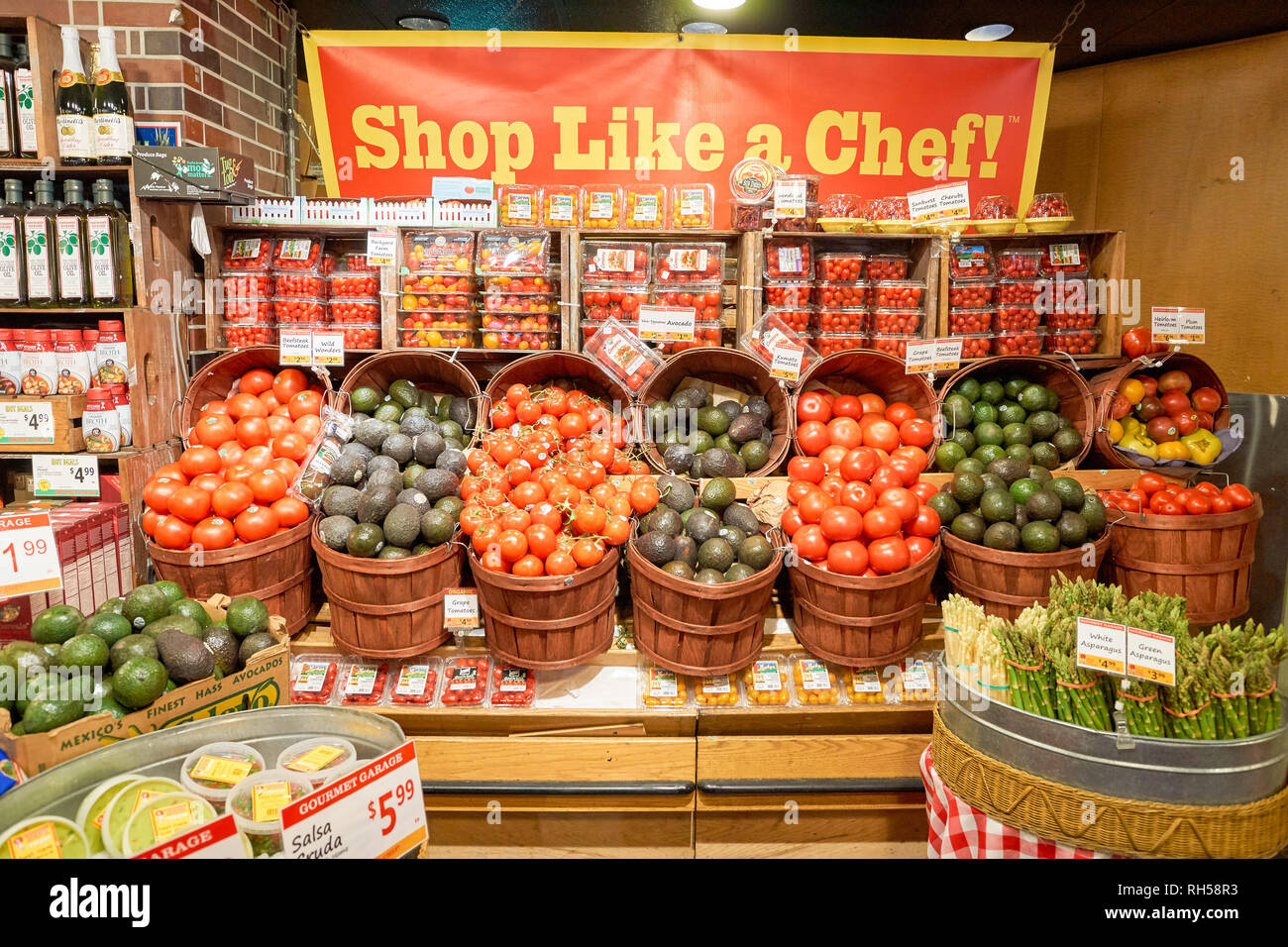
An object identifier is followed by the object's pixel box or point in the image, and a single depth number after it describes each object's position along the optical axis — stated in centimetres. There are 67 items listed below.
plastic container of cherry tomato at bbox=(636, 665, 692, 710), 267
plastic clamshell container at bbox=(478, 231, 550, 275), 340
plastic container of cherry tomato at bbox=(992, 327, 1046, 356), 353
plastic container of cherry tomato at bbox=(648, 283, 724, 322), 345
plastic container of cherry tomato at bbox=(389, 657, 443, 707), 269
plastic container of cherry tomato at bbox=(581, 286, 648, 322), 342
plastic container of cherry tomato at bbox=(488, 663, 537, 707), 267
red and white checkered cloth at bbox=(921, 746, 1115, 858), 191
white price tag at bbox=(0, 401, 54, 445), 296
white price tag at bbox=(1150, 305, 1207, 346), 343
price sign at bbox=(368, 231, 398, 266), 332
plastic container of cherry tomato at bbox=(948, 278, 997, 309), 354
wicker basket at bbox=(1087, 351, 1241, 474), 327
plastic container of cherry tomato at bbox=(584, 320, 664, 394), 328
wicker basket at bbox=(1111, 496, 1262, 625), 282
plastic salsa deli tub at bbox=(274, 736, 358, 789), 148
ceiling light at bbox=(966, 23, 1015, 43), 490
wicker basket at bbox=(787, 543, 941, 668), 259
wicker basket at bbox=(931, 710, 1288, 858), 180
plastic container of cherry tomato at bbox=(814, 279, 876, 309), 353
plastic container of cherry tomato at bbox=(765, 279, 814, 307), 347
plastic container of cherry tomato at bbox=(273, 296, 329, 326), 342
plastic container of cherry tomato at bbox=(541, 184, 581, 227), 353
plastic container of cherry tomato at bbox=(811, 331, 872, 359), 351
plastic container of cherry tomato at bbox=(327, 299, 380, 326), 344
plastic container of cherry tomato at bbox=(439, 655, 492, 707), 268
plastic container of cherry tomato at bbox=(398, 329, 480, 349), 341
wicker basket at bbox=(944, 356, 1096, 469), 330
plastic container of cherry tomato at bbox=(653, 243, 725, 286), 343
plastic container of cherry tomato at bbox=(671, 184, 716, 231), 355
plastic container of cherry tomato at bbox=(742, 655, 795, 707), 268
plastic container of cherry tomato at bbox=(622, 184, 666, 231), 354
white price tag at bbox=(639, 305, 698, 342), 332
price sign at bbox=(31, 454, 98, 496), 303
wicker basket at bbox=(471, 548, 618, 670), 252
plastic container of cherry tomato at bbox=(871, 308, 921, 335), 352
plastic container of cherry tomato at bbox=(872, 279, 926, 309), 354
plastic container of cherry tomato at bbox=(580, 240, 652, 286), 342
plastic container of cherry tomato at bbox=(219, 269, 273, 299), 341
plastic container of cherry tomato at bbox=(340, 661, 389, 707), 269
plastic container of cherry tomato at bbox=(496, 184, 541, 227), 350
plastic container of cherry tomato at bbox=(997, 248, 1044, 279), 355
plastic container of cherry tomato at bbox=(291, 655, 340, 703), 268
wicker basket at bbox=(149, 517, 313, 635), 262
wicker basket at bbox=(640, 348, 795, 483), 324
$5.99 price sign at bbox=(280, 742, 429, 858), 132
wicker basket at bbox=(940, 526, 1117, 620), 267
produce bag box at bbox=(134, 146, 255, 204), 296
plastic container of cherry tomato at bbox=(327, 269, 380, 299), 344
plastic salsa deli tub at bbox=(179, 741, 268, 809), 150
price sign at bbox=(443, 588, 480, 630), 267
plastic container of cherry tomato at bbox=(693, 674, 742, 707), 268
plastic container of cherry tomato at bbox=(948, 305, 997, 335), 354
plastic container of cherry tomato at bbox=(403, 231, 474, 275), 339
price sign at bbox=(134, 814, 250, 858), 123
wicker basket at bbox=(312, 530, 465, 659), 258
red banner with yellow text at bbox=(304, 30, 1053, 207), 432
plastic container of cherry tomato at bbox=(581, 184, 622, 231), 350
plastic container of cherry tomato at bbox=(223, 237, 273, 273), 342
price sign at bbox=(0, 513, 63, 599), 194
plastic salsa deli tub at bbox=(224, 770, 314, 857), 139
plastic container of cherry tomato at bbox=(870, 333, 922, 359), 350
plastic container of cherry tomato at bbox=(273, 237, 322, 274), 343
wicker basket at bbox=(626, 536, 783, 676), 250
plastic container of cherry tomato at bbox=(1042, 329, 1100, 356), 354
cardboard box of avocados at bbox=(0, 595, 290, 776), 162
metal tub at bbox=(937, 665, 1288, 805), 180
